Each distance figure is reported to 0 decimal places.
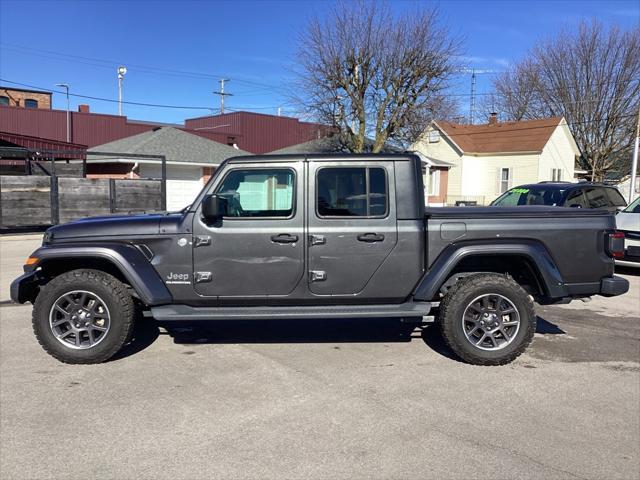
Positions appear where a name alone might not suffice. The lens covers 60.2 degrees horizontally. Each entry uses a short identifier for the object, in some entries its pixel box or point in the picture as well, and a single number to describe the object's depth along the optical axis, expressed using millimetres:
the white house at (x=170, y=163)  23375
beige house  35000
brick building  47000
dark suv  11055
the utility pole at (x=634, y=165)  21875
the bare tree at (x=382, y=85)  24766
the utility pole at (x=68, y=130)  32562
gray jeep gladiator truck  5129
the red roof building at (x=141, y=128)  31859
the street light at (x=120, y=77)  51406
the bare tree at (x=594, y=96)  33562
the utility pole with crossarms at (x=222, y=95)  61219
